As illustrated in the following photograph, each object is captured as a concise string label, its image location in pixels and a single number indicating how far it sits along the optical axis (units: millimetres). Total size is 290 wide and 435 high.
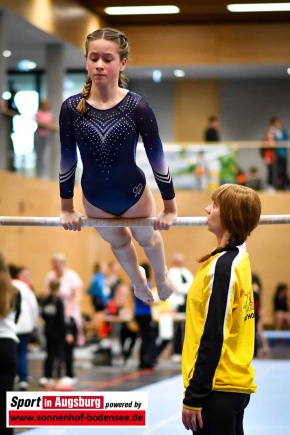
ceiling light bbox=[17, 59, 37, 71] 17244
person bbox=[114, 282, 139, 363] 12672
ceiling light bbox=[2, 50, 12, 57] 16009
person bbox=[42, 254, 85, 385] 10484
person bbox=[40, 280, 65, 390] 9617
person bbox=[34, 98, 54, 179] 13227
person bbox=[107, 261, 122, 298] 13820
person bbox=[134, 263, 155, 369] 11633
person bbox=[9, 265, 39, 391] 9141
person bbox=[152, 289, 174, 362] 11898
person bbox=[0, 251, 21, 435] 5828
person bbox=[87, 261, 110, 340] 13508
